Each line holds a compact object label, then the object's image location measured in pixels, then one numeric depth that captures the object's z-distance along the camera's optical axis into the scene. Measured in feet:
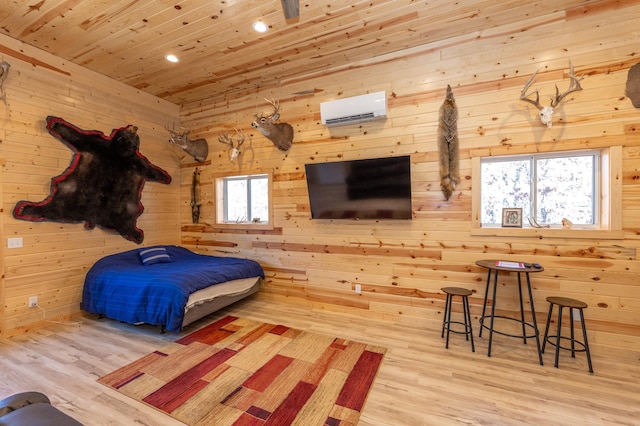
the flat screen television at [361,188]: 11.07
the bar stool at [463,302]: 9.34
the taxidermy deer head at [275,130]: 12.10
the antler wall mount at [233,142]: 14.47
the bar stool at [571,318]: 7.93
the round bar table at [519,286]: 8.43
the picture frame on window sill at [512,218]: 9.85
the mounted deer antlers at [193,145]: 14.21
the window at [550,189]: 8.84
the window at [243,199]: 14.99
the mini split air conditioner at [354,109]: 11.29
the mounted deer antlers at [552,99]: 8.75
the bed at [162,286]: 9.87
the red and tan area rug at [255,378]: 6.42
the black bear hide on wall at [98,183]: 11.35
